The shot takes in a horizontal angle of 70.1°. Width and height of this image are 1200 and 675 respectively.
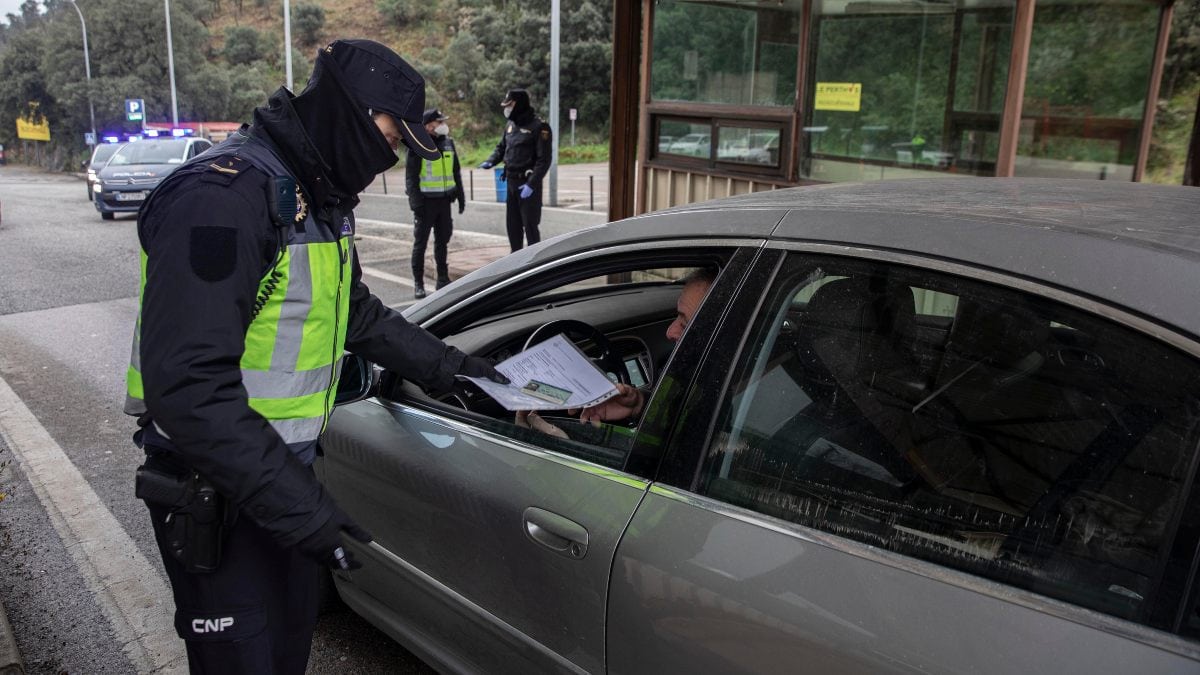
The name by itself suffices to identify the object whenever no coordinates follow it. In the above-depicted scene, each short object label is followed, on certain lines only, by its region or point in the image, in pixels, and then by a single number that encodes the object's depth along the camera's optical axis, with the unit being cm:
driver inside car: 226
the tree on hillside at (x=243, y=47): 5681
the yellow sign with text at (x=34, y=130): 4481
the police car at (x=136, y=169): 1578
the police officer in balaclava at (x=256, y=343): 153
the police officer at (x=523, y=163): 948
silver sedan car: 122
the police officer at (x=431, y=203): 862
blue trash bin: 1664
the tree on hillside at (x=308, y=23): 5916
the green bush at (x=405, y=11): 6297
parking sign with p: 3173
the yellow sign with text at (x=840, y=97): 672
